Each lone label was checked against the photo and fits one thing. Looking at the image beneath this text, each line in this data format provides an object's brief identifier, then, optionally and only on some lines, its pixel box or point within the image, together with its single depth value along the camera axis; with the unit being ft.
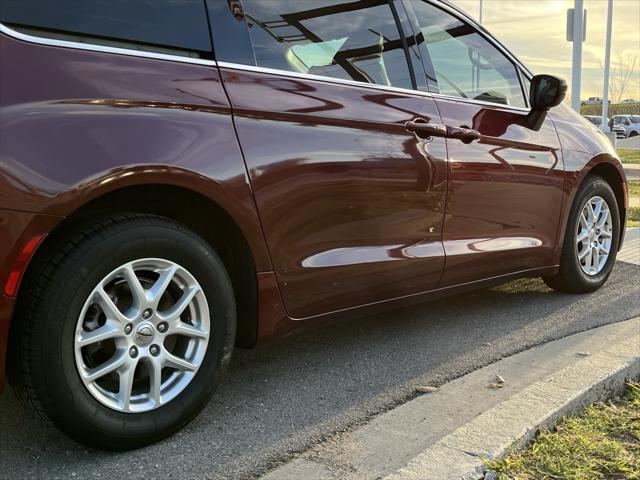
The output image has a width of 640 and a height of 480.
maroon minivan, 6.97
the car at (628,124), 142.82
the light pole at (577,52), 39.70
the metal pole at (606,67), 132.67
